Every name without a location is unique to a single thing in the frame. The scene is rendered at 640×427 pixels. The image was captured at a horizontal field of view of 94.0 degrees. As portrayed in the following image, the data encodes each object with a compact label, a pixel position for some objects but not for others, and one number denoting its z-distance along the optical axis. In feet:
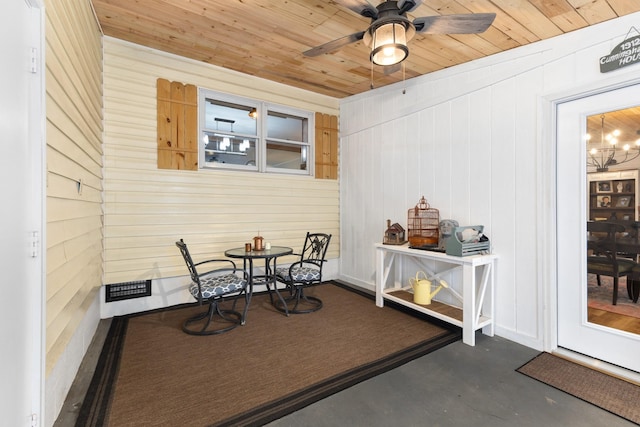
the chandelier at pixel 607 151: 7.52
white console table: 9.04
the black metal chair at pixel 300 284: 11.68
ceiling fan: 6.53
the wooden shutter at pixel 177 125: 11.73
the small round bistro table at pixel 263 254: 10.65
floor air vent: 10.97
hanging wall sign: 7.05
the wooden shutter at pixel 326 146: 15.85
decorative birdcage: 11.09
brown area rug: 6.19
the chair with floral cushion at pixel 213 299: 9.63
